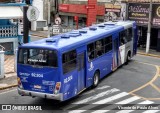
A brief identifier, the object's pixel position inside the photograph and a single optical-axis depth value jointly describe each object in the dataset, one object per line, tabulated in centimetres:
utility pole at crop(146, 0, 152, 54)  2963
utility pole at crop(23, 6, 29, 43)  1867
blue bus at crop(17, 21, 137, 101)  1423
